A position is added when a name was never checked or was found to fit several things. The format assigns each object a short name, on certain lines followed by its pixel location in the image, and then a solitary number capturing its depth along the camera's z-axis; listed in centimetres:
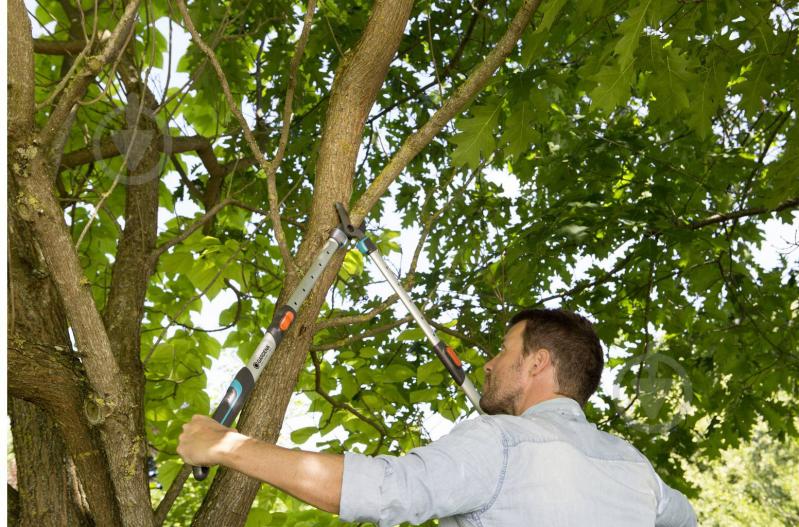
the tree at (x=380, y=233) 221
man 165
